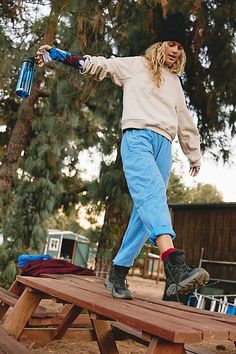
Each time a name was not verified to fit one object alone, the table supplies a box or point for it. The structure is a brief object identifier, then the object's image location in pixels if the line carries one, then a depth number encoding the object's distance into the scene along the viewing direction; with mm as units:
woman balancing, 1769
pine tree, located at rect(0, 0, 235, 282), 4828
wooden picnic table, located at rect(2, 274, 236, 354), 1246
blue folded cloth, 3545
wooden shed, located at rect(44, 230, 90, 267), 22328
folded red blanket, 3189
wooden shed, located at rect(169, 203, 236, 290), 8828
